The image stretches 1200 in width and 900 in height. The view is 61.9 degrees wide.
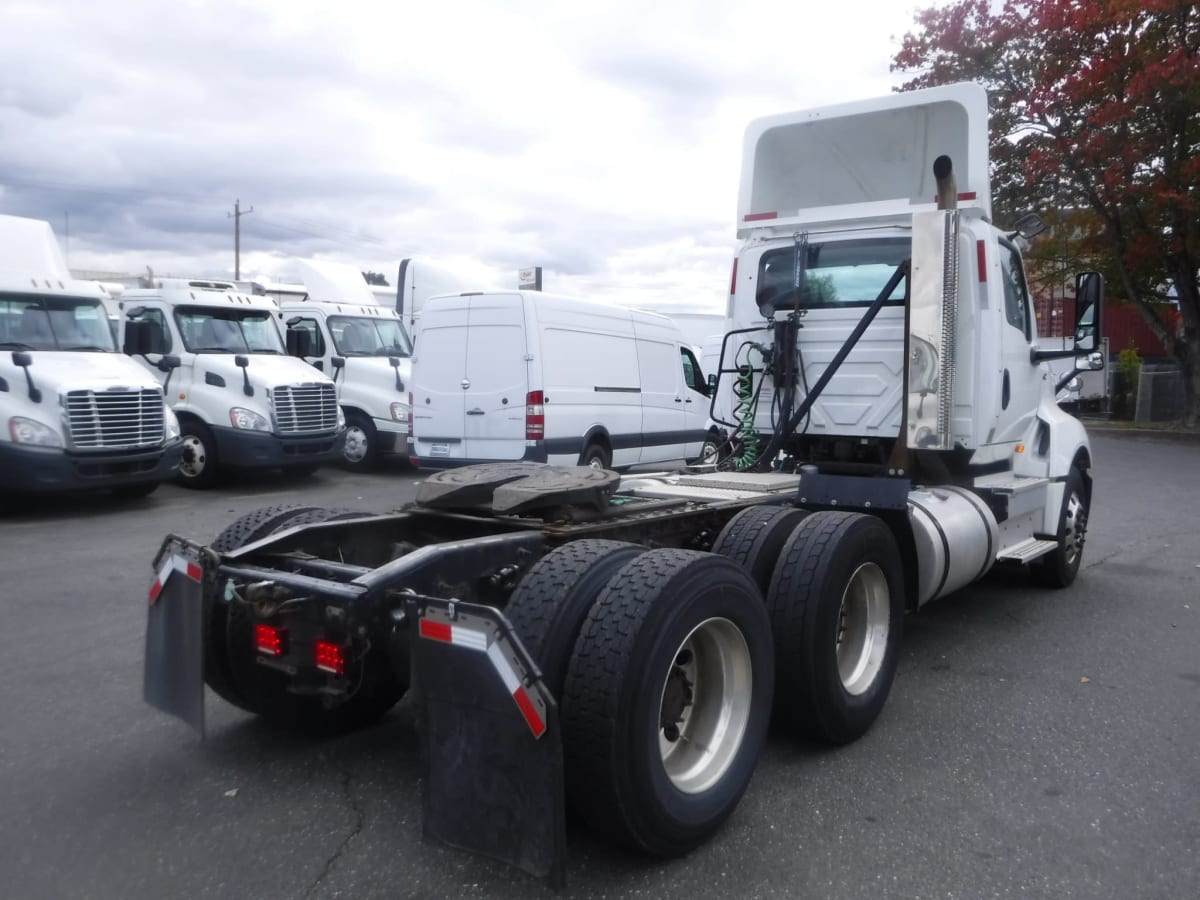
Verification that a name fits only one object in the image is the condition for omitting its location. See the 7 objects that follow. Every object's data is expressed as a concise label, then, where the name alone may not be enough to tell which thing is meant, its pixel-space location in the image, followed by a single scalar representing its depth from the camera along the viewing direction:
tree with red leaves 18.30
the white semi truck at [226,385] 12.73
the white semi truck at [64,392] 10.09
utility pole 52.25
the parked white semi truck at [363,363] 14.84
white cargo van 11.30
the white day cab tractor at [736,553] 3.01
